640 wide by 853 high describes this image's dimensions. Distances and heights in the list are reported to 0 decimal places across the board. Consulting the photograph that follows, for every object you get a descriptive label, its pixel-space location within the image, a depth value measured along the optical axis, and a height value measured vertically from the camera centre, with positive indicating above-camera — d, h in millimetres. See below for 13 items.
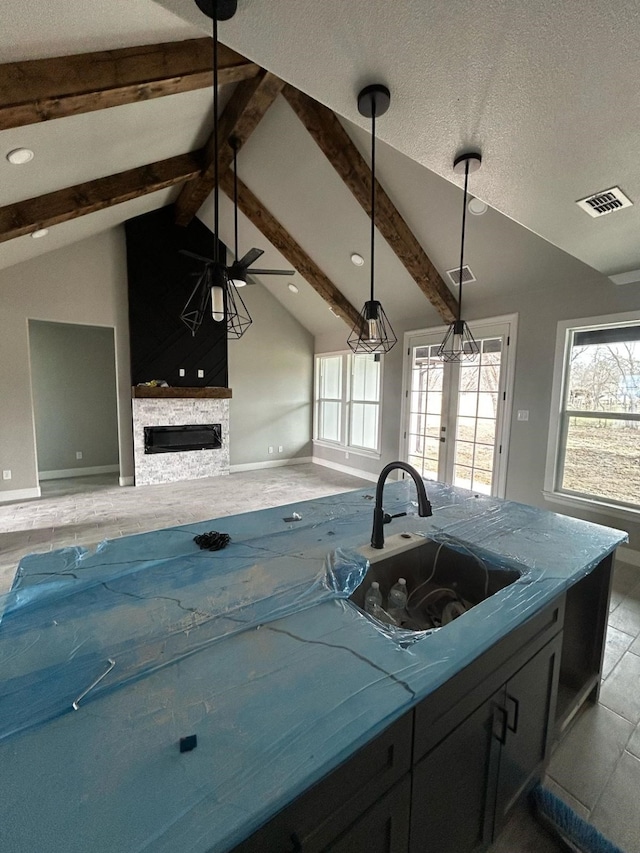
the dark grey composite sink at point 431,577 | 1531 -843
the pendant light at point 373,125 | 1447 +1081
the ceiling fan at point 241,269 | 2775 +866
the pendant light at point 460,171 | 1775 +1081
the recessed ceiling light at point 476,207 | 3121 +1541
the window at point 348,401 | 6207 -302
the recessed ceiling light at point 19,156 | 2441 +1496
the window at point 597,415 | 3314 -243
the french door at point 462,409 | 4250 -289
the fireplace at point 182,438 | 5617 -900
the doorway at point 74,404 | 5887 -417
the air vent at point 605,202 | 1857 +981
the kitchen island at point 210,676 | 576 -666
